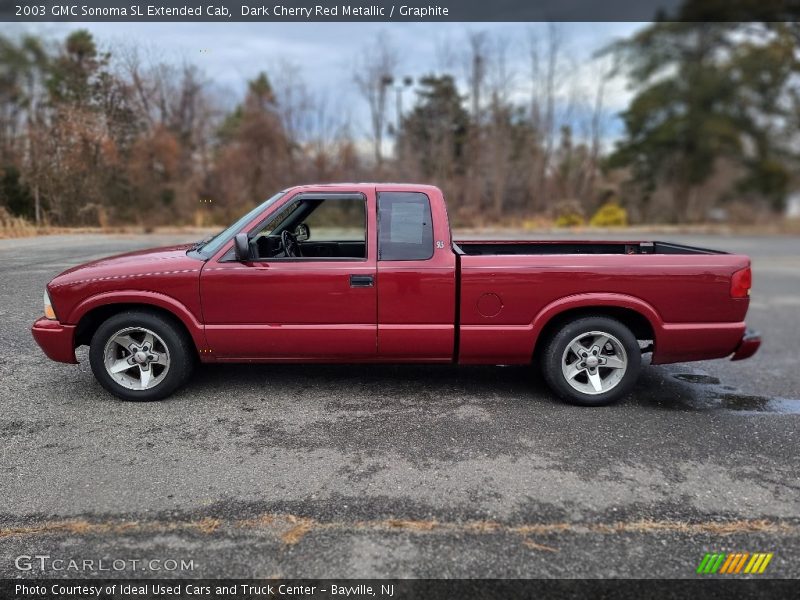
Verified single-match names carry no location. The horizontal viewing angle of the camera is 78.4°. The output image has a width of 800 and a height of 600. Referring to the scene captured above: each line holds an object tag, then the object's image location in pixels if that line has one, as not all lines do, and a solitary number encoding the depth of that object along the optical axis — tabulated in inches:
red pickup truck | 157.2
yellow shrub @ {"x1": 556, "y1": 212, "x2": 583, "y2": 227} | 687.1
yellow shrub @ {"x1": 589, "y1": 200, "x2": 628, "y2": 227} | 686.5
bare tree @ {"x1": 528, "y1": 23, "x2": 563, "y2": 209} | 724.7
